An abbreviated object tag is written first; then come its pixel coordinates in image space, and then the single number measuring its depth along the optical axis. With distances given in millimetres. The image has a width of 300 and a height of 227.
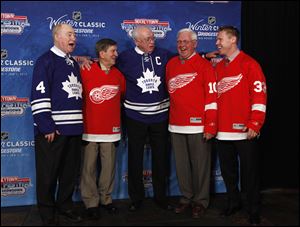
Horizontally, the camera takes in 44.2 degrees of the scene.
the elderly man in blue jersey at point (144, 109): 3209
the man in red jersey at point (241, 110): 2839
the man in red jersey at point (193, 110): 3086
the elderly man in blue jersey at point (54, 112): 2768
